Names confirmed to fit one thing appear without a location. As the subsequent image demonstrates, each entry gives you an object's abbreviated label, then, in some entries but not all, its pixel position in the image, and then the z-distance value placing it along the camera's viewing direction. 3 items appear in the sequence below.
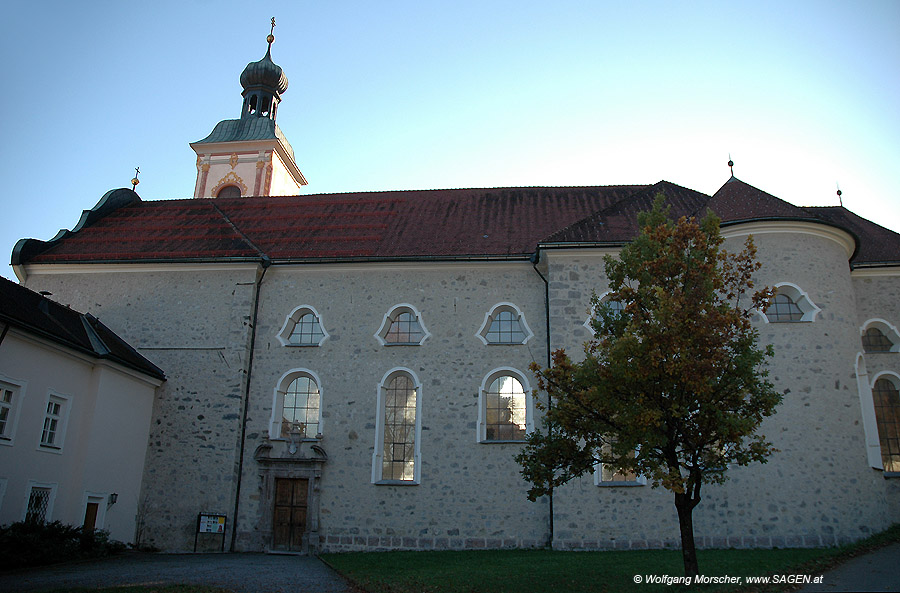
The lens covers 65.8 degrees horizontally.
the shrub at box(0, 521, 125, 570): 13.87
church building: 16.44
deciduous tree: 10.01
